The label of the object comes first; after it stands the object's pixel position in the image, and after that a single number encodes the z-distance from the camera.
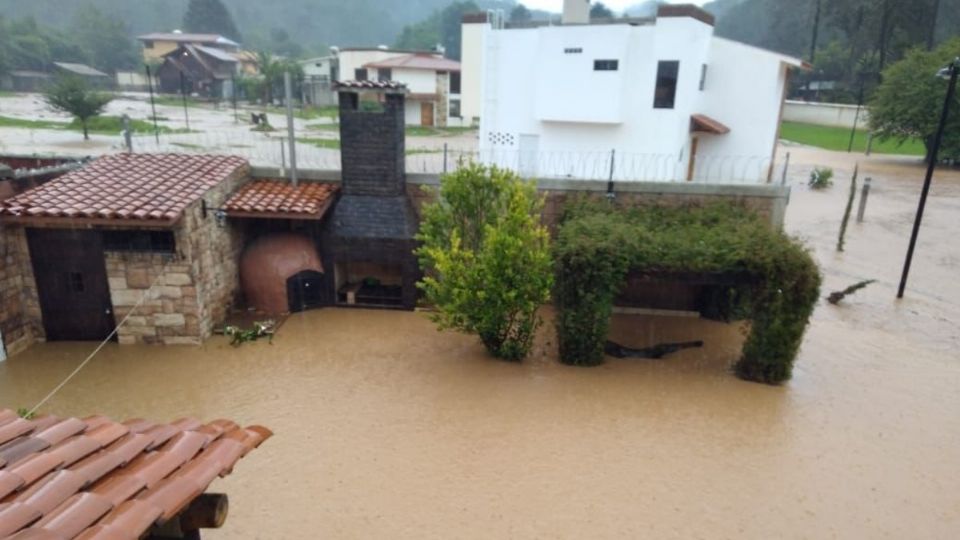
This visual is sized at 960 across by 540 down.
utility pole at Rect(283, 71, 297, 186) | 12.62
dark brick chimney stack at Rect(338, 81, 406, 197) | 12.66
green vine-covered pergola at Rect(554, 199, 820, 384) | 9.74
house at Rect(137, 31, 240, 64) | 64.44
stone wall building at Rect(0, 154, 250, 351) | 10.40
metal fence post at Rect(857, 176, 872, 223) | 22.24
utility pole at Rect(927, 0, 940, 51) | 48.34
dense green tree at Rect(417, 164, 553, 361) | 9.98
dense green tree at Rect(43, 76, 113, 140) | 27.77
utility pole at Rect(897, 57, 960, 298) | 12.79
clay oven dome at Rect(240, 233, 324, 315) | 12.62
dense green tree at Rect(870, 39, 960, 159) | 34.47
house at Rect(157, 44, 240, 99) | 54.50
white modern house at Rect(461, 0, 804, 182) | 20.69
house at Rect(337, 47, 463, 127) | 44.59
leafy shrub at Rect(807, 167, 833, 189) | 29.47
